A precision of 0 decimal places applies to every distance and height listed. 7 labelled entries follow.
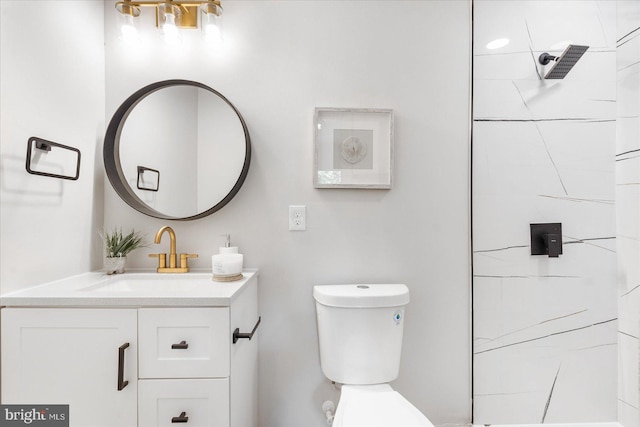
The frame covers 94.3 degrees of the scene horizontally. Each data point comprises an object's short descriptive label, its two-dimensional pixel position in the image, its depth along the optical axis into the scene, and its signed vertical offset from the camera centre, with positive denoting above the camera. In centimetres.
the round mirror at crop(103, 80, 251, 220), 127 +27
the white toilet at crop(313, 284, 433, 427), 114 -48
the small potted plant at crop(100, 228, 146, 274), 120 -15
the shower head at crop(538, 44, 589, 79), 119 +65
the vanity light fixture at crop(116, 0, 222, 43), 121 +82
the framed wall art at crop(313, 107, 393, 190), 130 +29
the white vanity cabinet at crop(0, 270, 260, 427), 89 -45
